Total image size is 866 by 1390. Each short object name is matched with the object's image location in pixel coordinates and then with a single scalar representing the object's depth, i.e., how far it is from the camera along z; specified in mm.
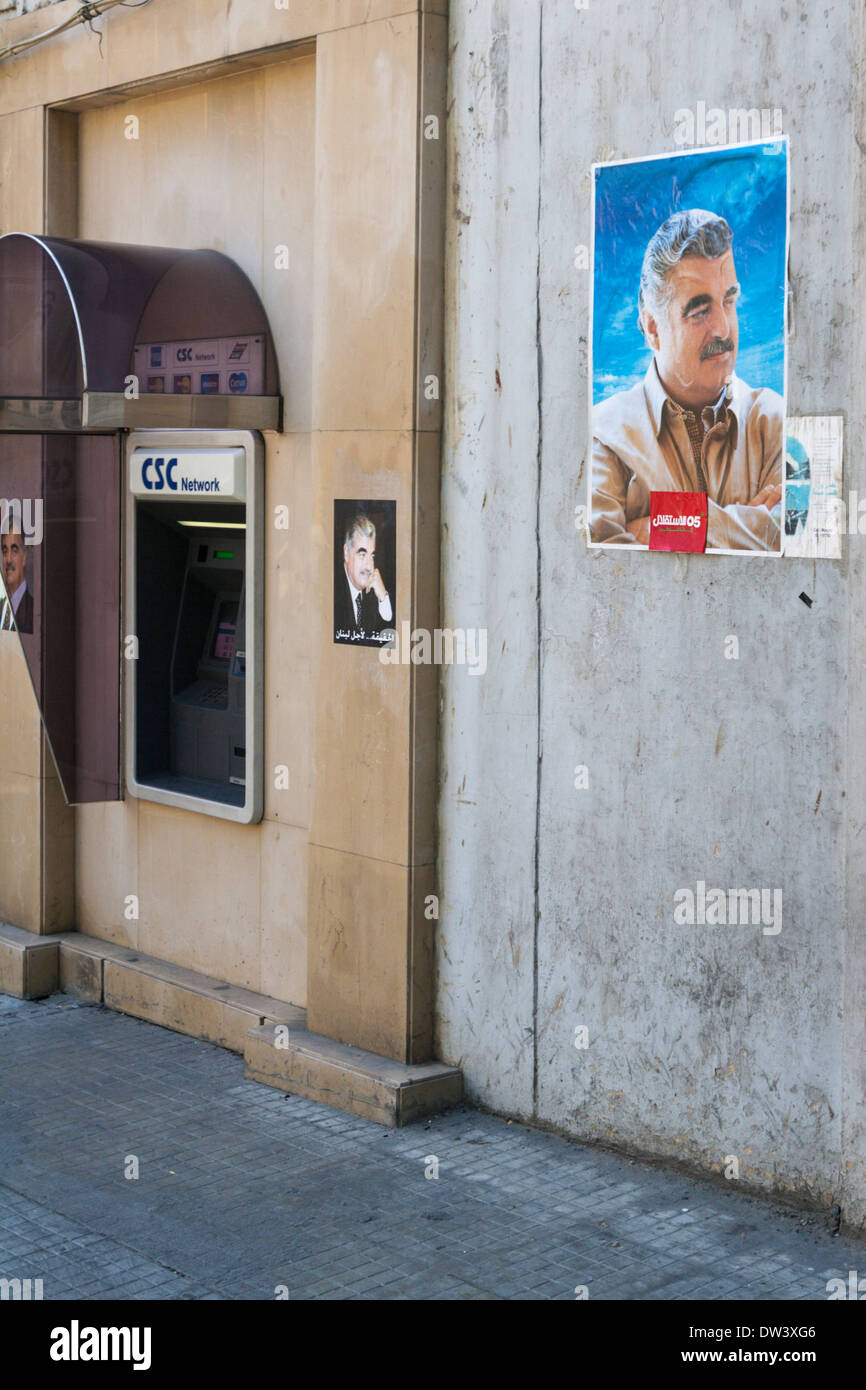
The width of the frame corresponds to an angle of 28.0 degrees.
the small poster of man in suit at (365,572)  5941
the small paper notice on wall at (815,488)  4699
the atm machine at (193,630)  6723
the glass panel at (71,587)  7422
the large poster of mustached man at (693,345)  4859
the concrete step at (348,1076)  5777
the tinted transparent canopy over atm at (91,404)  6574
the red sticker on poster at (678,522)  5082
